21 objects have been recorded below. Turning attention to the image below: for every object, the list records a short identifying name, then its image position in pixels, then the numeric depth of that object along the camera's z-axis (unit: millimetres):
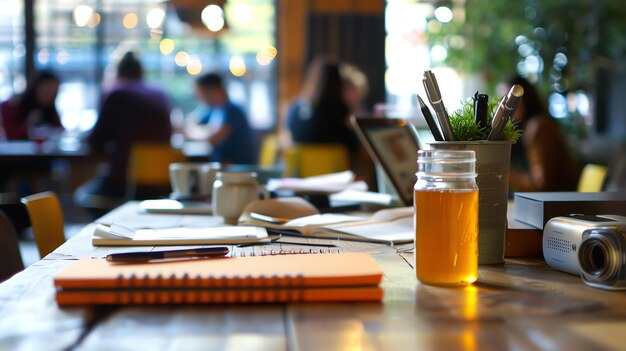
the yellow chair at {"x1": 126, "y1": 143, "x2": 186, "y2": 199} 4184
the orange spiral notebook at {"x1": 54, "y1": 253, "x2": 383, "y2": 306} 873
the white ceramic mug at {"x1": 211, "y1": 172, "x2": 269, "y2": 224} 1690
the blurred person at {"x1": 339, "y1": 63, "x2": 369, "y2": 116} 5387
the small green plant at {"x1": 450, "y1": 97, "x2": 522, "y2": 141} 1146
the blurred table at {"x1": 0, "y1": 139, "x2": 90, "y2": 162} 4888
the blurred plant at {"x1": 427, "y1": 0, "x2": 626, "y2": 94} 5455
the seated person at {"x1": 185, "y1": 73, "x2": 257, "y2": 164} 5477
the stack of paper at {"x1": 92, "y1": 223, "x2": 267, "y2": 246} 1333
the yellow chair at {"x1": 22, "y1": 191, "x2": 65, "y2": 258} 1839
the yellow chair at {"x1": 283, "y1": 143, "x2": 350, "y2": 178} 4688
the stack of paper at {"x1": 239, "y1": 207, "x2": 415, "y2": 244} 1418
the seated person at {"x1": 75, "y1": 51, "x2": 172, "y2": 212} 4552
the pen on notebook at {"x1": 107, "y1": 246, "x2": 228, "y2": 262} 1011
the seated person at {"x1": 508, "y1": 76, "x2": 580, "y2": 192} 3549
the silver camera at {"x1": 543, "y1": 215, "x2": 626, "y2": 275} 1019
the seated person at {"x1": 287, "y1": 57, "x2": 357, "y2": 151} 5109
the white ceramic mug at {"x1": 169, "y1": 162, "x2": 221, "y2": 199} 2145
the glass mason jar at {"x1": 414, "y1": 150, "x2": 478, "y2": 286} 981
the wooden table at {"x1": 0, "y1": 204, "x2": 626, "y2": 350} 724
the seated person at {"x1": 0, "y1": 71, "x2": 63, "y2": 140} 6375
